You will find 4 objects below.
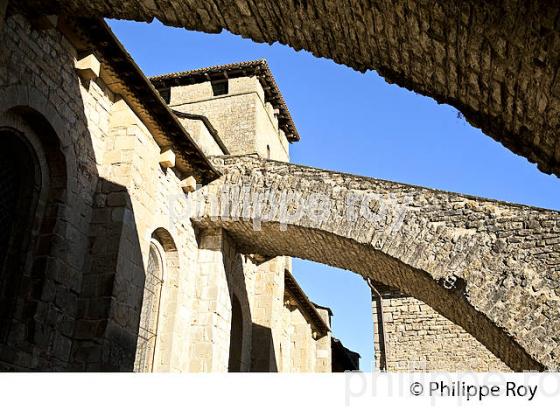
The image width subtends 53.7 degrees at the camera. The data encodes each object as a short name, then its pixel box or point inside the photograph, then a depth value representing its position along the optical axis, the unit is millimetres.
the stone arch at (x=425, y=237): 7863
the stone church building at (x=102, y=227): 5758
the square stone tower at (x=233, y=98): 17500
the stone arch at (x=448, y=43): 3049
